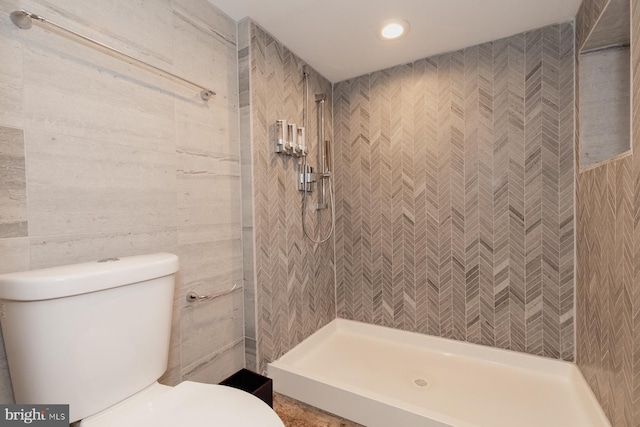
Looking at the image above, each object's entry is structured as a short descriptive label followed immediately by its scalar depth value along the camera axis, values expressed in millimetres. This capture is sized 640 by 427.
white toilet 755
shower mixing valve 1898
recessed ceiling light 1578
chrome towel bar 834
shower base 1316
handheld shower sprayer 1927
